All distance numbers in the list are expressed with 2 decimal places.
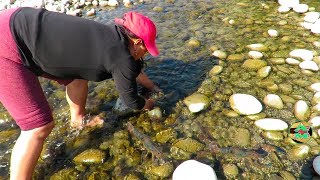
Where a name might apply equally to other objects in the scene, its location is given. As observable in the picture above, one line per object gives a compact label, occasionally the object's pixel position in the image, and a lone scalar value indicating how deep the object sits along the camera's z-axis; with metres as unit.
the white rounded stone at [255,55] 3.26
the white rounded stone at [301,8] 4.13
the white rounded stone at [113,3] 4.99
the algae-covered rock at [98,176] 2.10
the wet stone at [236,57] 3.27
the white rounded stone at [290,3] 4.28
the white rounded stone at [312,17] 3.87
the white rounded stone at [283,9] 4.23
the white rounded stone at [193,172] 1.90
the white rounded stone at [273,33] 3.67
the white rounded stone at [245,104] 2.55
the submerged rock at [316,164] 1.98
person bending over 1.73
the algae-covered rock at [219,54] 3.35
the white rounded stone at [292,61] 3.11
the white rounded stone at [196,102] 2.64
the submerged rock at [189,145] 2.28
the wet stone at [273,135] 2.30
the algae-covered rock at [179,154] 2.23
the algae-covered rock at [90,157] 2.23
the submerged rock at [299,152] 2.13
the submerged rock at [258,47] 3.40
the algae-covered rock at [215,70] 3.10
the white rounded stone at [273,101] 2.60
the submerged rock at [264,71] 2.98
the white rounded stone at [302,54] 3.17
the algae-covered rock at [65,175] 2.12
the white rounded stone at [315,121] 2.37
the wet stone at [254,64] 3.12
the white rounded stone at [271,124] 2.36
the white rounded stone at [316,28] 3.61
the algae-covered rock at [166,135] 2.39
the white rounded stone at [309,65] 2.98
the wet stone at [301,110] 2.48
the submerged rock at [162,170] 2.09
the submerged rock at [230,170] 2.06
